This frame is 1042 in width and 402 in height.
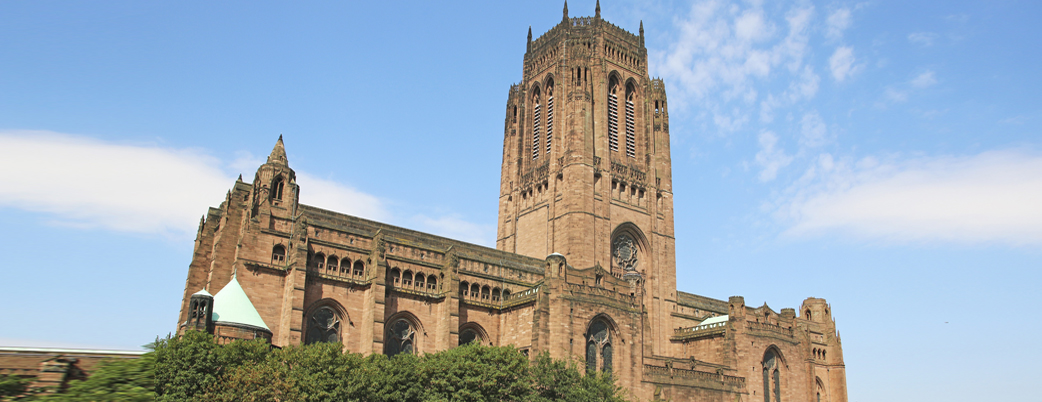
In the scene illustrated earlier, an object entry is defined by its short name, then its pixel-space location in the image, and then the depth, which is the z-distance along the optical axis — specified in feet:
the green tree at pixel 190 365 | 112.98
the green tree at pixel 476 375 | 134.62
